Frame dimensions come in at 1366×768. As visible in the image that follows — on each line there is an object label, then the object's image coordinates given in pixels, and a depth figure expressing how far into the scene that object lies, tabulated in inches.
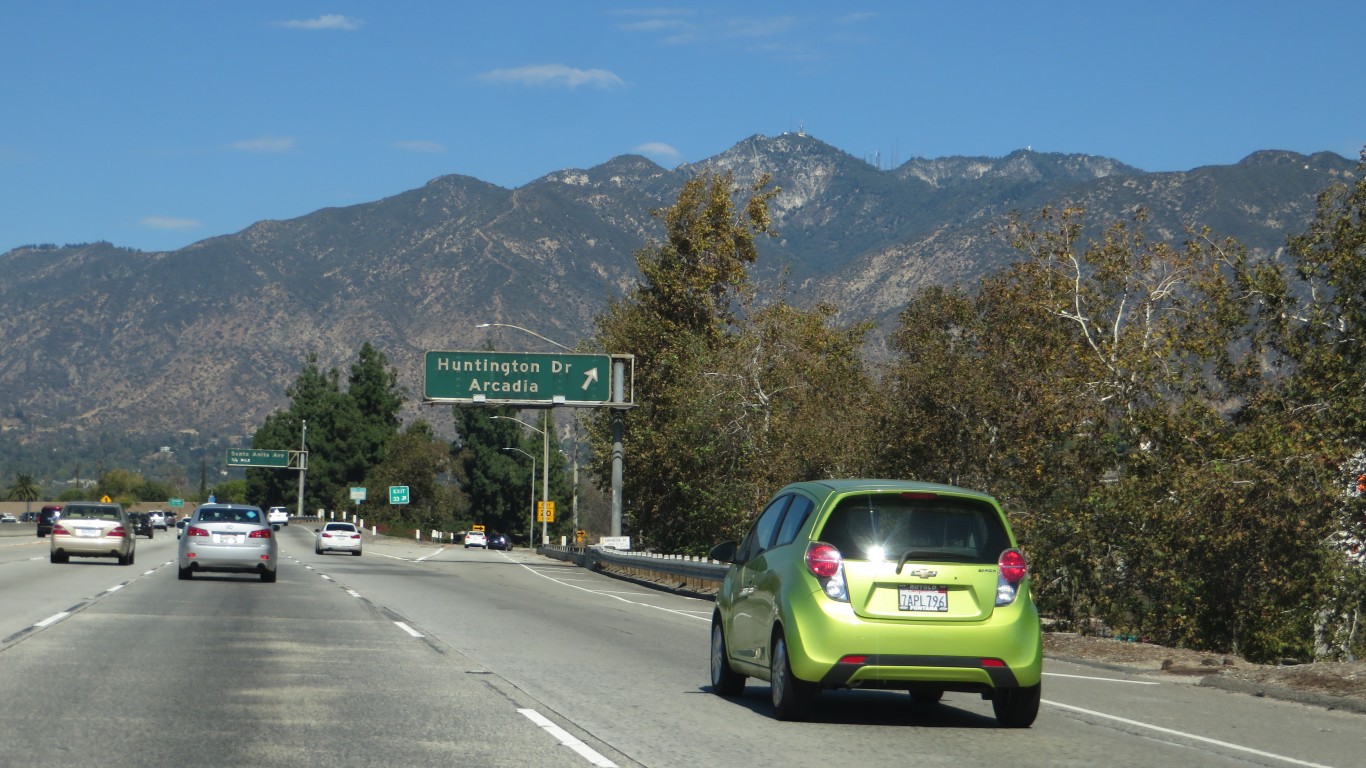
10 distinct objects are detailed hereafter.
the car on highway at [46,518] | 3247.5
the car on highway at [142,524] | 3402.8
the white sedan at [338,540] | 2407.7
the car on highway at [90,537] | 1508.4
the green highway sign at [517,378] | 2130.9
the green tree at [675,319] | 2247.8
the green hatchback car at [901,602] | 452.4
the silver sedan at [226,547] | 1230.3
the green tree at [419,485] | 5757.9
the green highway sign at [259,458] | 5428.2
